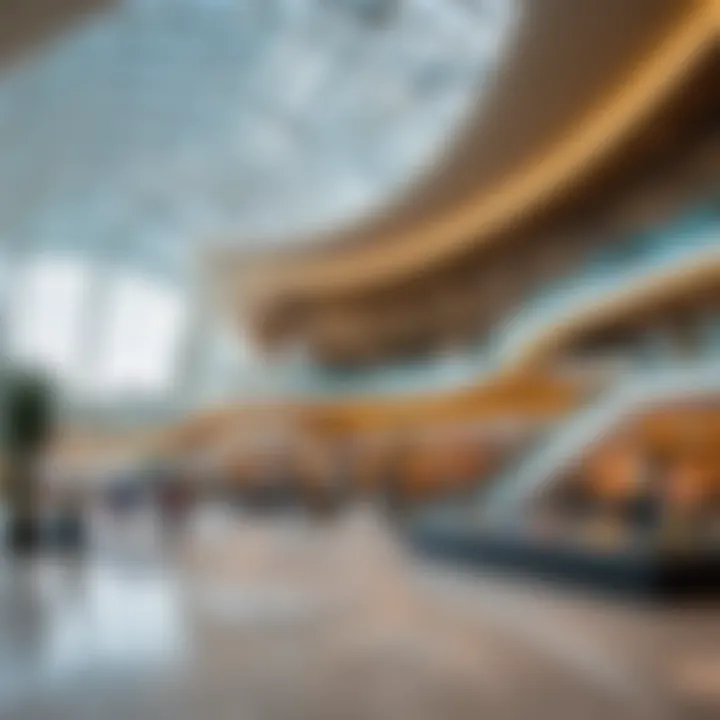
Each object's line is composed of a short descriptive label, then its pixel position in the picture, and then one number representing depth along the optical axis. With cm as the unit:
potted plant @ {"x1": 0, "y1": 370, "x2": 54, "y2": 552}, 1568
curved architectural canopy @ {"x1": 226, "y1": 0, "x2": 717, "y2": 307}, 1259
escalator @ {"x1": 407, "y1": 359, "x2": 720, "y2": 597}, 982
